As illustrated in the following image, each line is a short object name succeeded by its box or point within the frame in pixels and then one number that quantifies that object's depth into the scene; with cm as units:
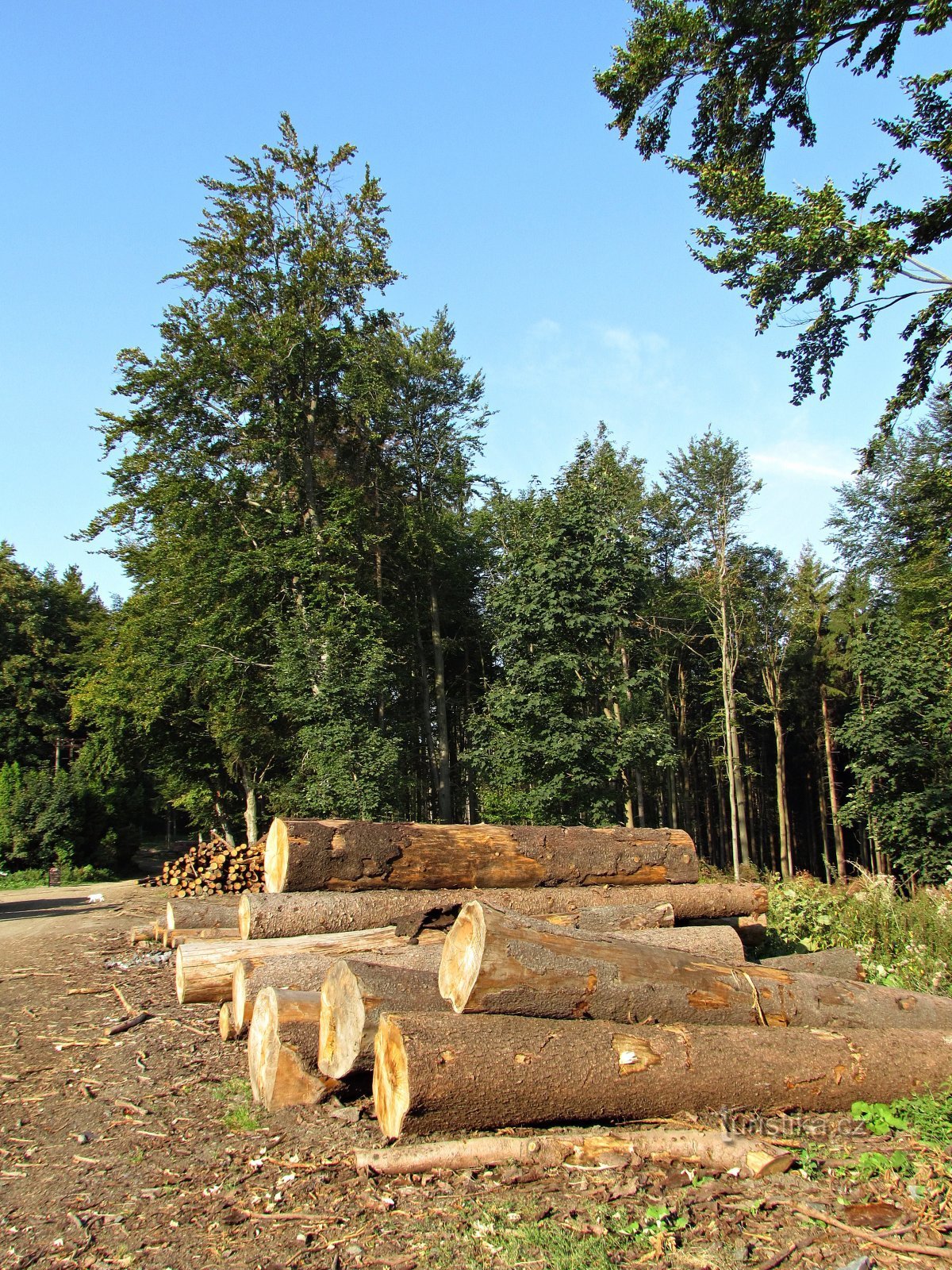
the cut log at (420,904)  734
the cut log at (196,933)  947
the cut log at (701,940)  705
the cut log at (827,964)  737
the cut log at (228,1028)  689
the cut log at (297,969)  624
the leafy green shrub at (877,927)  772
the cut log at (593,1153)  418
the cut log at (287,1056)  516
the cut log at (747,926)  914
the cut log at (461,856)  762
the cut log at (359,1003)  486
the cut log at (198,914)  992
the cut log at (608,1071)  430
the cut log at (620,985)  486
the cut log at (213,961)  711
